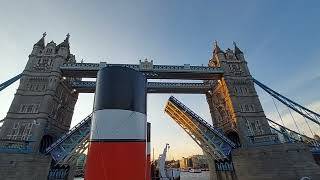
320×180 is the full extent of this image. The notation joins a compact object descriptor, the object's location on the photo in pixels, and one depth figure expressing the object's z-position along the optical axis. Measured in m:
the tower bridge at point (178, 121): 21.22
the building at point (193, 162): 141.30
